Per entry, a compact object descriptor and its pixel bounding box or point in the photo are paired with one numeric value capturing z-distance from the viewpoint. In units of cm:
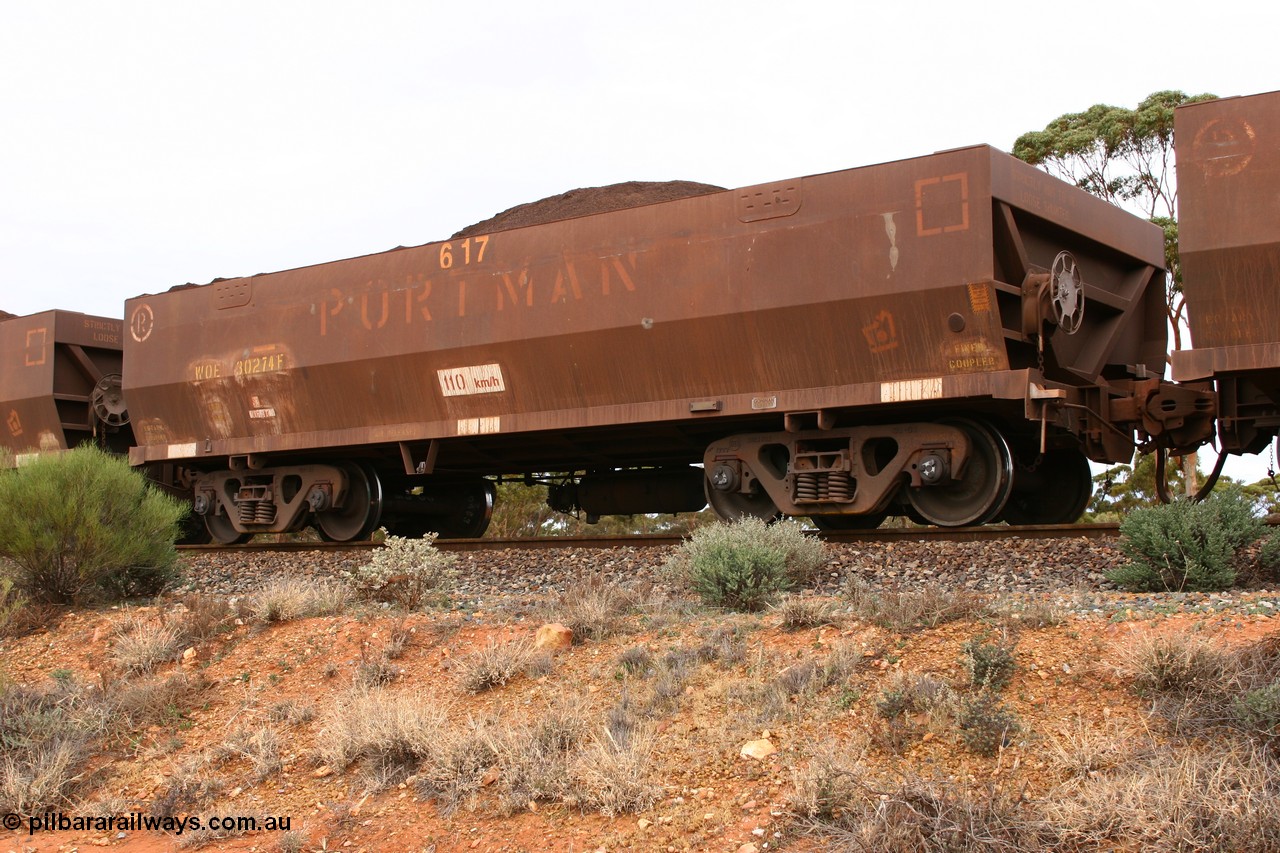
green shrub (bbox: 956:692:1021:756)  450
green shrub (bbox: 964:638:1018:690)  500
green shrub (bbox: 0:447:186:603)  884
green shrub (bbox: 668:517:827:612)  732
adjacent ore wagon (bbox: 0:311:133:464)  1552
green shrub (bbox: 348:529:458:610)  810
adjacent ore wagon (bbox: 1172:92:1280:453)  761
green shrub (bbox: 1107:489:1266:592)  704
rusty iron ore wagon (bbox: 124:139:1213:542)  907
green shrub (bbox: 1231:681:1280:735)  418
